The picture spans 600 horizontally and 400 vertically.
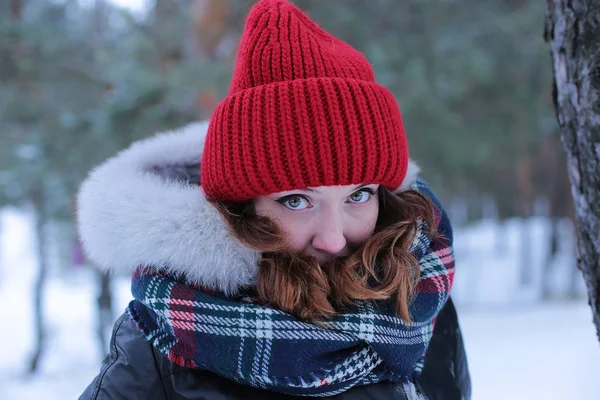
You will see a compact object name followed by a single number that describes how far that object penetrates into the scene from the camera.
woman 0.78
